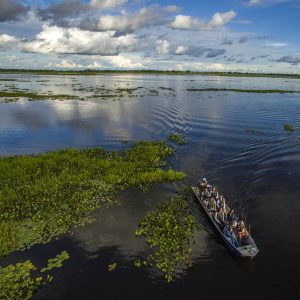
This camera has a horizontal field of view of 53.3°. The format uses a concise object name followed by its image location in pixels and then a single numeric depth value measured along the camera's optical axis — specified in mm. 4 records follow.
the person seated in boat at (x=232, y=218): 22336
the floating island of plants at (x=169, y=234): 19500
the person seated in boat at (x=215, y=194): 26258
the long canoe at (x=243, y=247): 19753
